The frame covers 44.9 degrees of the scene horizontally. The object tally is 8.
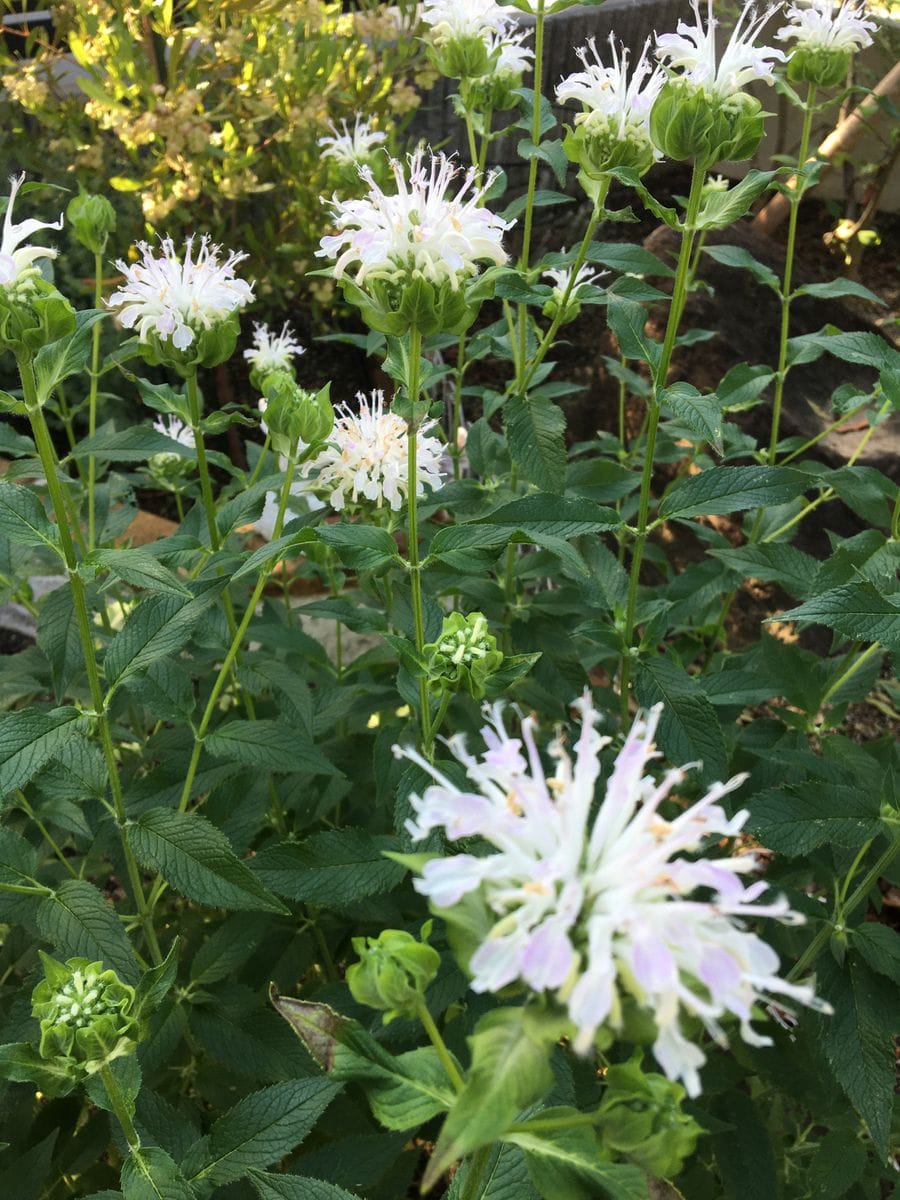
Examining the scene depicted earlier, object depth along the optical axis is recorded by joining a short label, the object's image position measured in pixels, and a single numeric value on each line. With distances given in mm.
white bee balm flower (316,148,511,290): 304
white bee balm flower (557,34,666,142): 364
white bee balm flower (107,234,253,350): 375
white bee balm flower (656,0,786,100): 327
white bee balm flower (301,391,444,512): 401
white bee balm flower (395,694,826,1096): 166
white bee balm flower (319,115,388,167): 535
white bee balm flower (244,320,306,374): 495
